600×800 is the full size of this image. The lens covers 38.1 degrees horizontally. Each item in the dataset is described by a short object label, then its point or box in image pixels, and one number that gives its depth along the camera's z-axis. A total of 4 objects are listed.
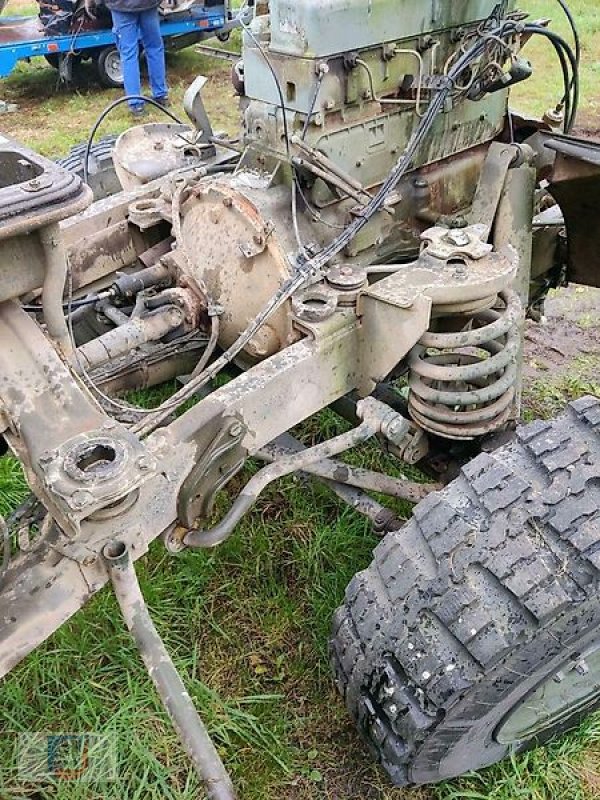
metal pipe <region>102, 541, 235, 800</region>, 1.90
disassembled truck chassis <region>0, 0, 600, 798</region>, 1.98
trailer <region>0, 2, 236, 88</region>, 8.95
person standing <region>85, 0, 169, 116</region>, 8.36
